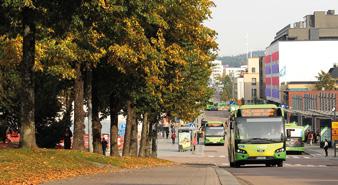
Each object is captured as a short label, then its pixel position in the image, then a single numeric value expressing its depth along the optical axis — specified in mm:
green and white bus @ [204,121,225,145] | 92312
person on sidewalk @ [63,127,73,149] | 45312
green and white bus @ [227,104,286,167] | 33344
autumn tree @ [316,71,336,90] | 141250
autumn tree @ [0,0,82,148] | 21031
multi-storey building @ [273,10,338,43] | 182000
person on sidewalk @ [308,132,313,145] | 86819
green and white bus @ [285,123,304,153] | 67375
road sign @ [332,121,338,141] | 62881
